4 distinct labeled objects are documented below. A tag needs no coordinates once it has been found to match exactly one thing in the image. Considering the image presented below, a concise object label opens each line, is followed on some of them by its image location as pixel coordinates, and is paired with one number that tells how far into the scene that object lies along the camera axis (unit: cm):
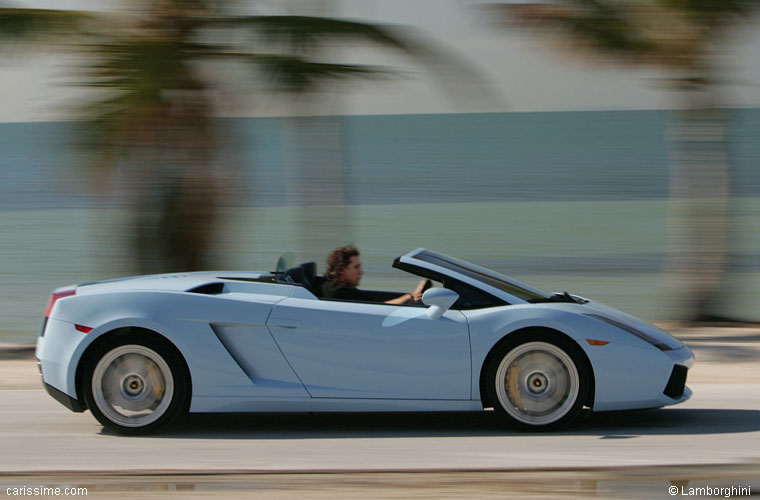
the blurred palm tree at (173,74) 1736
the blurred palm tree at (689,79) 1919
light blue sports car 1027
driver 1100
